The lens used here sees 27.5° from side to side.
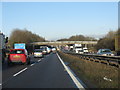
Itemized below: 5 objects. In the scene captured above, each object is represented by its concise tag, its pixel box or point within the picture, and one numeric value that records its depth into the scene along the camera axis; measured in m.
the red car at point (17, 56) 26.14
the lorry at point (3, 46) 28.79
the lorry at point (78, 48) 73.22
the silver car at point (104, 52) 37.97
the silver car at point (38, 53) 54.38
